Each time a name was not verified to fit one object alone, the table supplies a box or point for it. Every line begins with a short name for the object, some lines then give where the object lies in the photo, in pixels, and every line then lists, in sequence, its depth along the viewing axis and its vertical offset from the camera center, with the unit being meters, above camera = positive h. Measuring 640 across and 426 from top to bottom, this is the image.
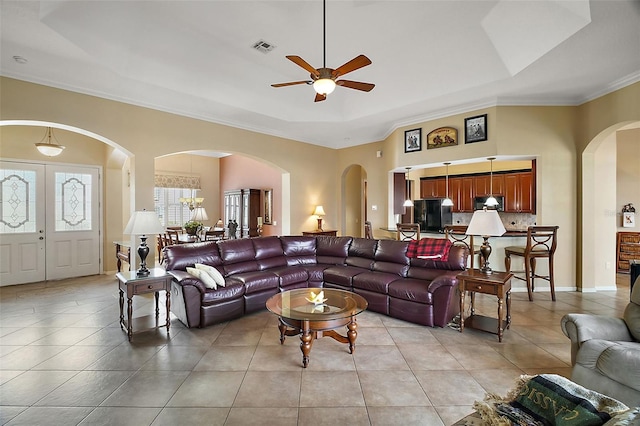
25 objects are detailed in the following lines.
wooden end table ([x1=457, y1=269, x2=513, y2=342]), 3.23 -0.90
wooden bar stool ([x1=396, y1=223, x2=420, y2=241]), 5.43 -0.40
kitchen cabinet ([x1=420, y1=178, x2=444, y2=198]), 8.95 +0.73
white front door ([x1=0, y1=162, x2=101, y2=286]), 5.42 -0.18
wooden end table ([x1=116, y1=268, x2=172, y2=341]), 3.18 -0.83
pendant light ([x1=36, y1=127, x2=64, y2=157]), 5.18 +1.16
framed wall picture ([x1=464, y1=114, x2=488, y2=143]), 5.17 +1.49
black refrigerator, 8.65 -0.08
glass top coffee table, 2.68 -0.98
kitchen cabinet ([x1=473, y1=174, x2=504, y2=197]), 7.94 +0.71
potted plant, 6.51 -0.33
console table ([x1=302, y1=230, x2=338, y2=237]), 7.63 -0.55
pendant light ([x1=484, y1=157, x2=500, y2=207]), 6.79 +0.21
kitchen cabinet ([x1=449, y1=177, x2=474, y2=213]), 8.43 +0.53
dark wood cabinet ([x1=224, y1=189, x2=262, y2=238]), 8.48 +0.06
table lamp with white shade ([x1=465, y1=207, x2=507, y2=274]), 3.33 -0.18
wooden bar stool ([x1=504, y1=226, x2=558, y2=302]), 4.55 -0.66
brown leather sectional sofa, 3.54 -0.91
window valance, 9.11 +1.03
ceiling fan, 2.83 +1.43
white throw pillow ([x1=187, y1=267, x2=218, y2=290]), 3.54 -0.79
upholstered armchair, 1.81 -0.95
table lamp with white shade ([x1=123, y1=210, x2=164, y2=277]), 3.39 -0.17
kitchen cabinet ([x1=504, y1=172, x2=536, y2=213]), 7.55 +0.49
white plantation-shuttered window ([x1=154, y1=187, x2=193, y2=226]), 9.34 +0.21
